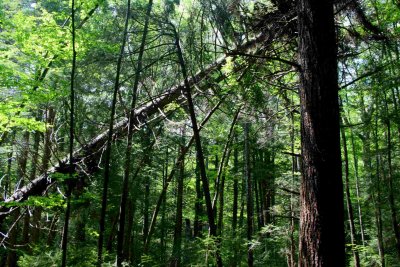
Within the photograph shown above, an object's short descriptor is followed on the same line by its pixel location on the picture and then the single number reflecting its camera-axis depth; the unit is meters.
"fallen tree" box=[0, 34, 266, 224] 6.54
